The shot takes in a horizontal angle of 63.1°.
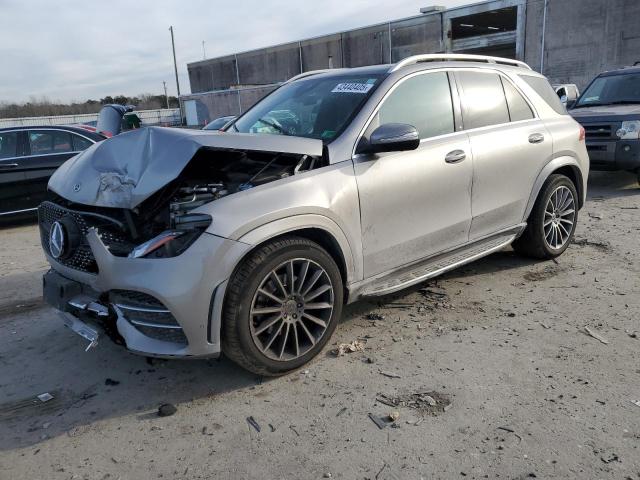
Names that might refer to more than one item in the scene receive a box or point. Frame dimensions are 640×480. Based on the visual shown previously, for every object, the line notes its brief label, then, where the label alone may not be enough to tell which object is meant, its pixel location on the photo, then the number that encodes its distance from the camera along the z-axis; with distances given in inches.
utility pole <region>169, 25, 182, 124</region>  2153.1
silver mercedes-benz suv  115.5
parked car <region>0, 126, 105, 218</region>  313.3
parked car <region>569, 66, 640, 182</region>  325.7
